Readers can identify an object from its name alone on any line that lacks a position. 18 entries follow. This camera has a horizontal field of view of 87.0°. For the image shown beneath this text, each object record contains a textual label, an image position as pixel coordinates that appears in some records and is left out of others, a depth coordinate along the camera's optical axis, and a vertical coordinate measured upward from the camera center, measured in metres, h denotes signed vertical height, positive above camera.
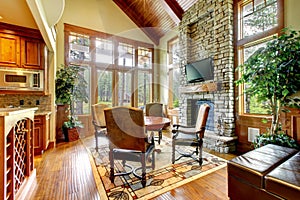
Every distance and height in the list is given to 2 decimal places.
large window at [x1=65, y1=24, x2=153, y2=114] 5.22 +1.31
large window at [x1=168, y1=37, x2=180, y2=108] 5.80 +1.09
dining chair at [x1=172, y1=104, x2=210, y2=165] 2.72 -0.59
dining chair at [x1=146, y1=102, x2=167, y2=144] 4.16 -0.26
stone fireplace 3.62 +0.78
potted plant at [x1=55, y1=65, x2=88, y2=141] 4.32 +0.21
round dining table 2.59 -0.39
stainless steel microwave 3.09 +0.44
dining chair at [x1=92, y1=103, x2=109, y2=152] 3.47 -0.40
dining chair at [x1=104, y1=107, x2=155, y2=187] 1.98 -0.45
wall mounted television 4.10 +0.83
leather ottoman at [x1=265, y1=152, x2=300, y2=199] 1.31 -0.71
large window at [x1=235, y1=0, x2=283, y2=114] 3.01 +1.49
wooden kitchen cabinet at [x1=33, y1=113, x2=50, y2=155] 3.28 -0.70
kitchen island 1.44 -0.59
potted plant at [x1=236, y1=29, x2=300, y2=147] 2.42 +0.40
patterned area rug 2.01 -1.16
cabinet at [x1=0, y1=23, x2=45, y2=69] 3.09 +1.10
